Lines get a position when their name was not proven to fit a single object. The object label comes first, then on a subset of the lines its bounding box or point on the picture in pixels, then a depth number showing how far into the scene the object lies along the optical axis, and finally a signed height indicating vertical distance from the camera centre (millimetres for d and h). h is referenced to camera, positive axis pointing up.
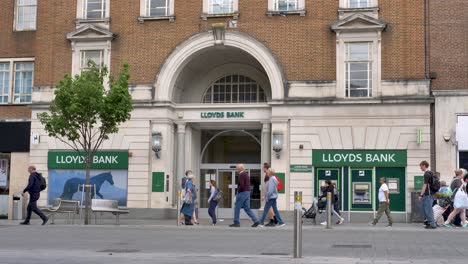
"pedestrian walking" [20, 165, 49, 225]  21859 -387
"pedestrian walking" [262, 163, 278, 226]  21661 -1062
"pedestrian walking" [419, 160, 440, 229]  19734 -322
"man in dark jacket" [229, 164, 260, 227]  21109 -397
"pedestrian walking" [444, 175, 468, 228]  20438 -643
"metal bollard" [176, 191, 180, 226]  21673 -1058
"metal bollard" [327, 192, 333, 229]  19781 -855
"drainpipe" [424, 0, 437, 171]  25484 +2771
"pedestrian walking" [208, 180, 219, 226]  22562 -740
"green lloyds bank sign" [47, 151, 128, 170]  28031 +784
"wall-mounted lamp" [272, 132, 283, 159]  26406 +1512
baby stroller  23812 -1011
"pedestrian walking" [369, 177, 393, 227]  21547 -621
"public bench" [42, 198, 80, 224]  22497 -950
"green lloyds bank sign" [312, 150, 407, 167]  25750 +951
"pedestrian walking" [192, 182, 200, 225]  22500 -1214
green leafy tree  22312 +2420
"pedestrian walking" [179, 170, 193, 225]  22852 -391
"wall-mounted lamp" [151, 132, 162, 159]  27531 +1464
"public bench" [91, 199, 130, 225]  22578 -902
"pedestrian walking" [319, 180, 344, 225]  22902 -286
